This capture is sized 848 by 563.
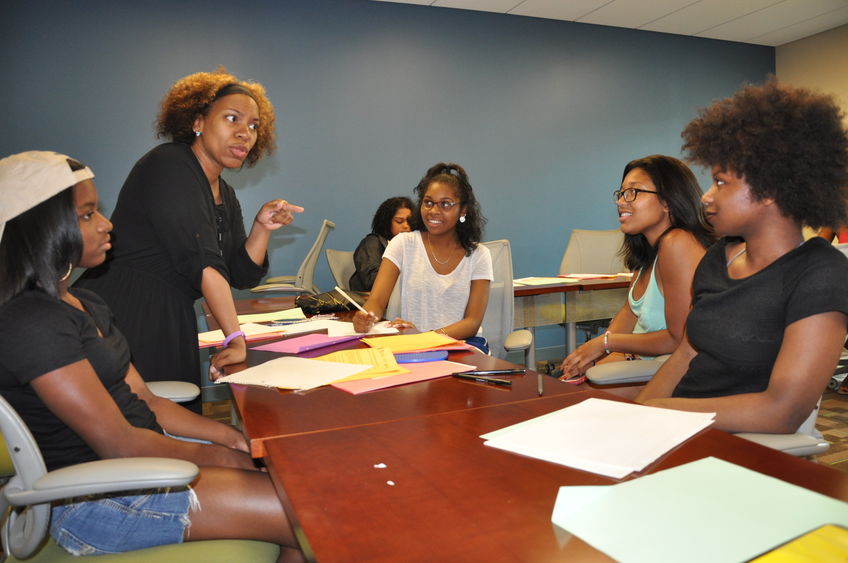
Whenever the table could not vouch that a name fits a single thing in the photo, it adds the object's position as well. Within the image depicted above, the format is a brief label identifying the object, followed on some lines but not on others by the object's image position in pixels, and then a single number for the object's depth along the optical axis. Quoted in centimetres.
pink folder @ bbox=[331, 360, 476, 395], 135
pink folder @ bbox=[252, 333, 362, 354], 180
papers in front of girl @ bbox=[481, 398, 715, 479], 85
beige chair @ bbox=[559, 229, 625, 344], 471
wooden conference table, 66
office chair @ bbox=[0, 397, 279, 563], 92
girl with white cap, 110
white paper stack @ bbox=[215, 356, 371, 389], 140
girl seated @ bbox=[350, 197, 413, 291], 424
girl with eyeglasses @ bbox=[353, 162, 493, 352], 281
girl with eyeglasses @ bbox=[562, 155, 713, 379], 203
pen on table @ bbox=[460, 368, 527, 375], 143
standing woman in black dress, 175
